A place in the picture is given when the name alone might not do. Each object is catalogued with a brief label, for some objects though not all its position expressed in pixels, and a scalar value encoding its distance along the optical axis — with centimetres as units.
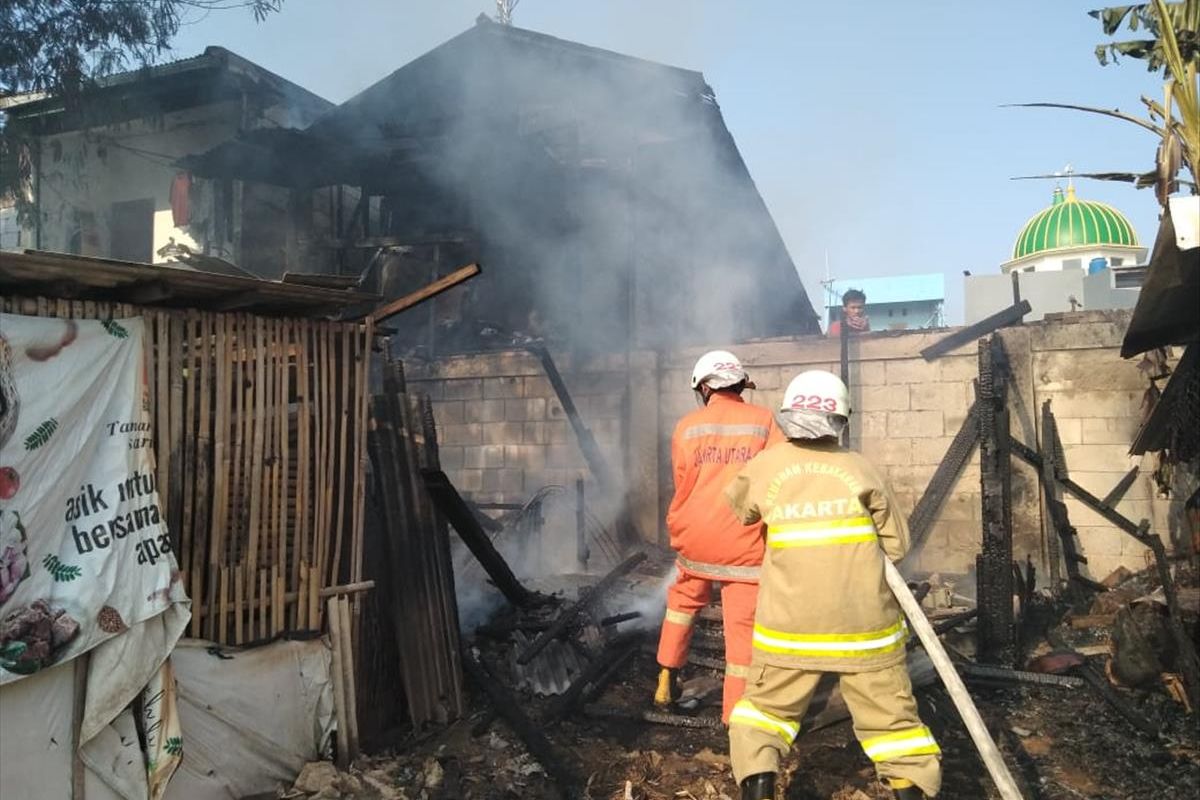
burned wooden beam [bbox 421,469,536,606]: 542
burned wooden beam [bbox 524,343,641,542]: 932
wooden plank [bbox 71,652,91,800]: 342
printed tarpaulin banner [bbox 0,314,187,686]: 323
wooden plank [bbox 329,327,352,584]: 457
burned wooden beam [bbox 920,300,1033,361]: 802
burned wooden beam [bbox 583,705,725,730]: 491
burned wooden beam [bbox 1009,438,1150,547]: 733
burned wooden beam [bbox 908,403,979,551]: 796
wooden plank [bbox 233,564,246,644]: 409
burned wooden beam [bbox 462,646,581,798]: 429
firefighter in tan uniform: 321
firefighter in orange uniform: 421
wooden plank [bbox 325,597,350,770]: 441
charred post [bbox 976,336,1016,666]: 599
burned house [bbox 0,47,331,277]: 1313
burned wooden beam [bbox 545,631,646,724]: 506
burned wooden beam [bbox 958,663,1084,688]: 549
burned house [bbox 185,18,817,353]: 1124
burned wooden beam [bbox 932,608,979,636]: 611
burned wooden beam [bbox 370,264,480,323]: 461
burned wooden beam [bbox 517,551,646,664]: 550
